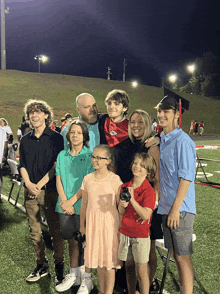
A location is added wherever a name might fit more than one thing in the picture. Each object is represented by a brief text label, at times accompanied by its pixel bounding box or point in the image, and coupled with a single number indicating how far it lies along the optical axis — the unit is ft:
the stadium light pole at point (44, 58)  151.43
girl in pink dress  8.84
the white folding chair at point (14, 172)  21.65
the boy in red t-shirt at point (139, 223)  8.30
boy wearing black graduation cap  7.81
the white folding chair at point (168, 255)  9.53
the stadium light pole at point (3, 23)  105.29
